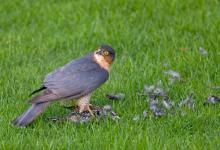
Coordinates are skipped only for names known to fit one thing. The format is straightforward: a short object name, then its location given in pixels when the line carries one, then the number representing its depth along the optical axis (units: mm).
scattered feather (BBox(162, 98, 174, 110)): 13745
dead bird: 13281
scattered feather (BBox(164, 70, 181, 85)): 15359
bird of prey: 13086
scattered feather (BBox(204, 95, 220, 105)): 14055
